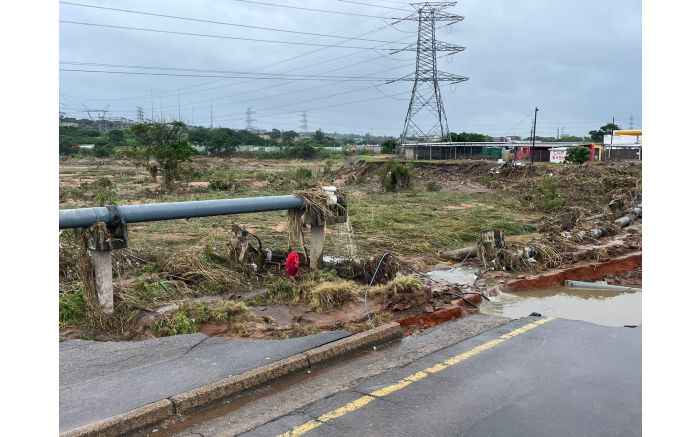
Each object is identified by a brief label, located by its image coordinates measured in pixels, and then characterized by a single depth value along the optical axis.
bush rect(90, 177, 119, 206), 23.83
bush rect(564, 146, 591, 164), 45.44
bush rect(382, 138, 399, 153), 73.89
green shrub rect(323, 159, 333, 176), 45.70
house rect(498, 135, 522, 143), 88.88
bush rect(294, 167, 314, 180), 37.67
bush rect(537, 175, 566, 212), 23.27
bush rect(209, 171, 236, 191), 29.52
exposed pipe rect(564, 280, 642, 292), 9.91
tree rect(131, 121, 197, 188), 28.48
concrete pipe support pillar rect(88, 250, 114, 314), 6.89
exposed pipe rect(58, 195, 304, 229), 6.82
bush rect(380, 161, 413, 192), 33.62
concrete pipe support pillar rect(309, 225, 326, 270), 9.45
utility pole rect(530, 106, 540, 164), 51.28
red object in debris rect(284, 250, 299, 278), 8.88
